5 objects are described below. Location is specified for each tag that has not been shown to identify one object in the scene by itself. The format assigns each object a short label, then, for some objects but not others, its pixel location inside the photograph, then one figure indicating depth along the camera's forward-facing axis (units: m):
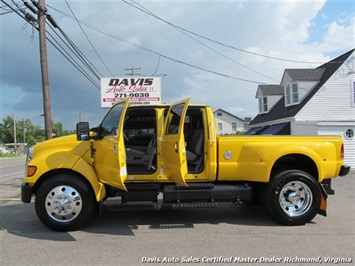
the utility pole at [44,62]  11.55
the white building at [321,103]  18.22
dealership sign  17.76
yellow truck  5.31
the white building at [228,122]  65.31
